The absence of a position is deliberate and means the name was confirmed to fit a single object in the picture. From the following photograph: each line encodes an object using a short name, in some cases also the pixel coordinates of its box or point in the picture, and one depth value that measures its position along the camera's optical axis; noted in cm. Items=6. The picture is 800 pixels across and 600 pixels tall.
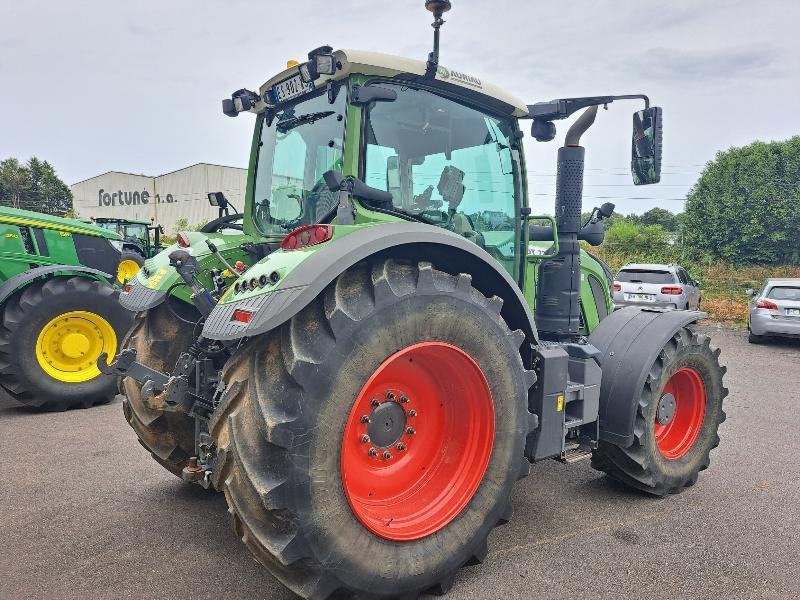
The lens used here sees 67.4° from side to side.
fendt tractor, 234
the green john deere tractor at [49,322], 597
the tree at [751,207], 2550
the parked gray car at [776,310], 1181
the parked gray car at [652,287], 1453
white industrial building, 4441
